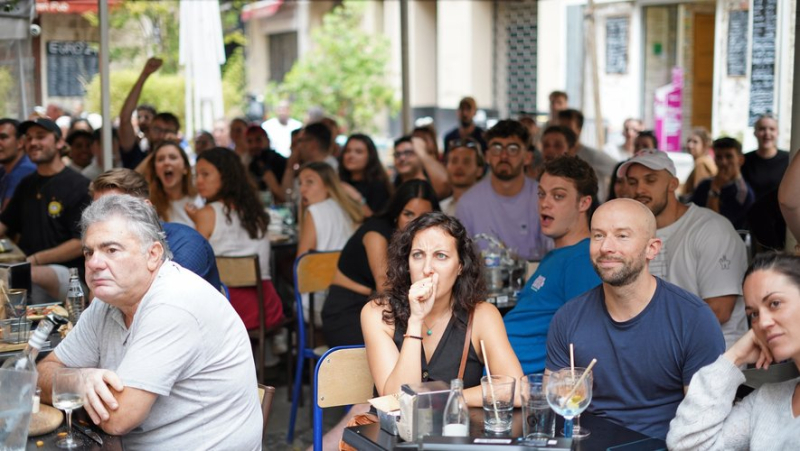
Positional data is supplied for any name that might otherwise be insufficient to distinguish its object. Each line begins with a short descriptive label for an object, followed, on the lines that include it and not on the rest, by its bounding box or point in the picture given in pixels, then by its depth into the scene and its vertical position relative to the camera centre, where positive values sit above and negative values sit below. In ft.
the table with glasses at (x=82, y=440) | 8.93 -2.92
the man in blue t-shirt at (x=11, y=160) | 25.20 -0.74
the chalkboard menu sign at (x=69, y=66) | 71.61 +5.01
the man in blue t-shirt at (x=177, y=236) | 14.19 -1.57
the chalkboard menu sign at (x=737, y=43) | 44.22 +3.81
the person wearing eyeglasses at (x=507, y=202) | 20.06 -1.58
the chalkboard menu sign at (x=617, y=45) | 50.67 +4.36
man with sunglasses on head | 23.36 -1.00
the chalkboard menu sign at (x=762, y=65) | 37.83 +2.47
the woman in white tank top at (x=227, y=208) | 19.98 -1.62
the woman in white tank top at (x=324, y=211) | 20.71 -1.80
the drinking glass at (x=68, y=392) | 8.98 -2.44
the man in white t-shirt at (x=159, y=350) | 8.97 -2.14
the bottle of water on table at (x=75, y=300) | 13.97 -2.46
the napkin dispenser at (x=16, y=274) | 14.89 -2.23
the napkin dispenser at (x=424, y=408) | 8.63 -2.53
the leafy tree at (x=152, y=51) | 65.57 +5.78
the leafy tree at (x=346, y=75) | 64.69 +3.70
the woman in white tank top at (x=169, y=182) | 21.21 -1.13
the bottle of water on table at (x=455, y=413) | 8.70 -2.59
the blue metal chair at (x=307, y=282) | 17.85 -2.90
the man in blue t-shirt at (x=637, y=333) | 10.23 -2.23
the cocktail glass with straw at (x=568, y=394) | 8.80 -2.44
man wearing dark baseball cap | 20.34 -1.65
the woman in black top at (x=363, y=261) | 16.65 -2.32
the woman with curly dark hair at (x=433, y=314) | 10.73 -2.16
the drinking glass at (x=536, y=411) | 8.82 -2.61
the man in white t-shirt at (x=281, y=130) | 49.44 -0.01
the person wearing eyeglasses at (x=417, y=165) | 25.43 -0.99
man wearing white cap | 14.28 -1.87
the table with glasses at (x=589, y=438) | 8.86 -2.93
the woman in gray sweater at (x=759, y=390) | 8.09 -2.38
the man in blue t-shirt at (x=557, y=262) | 13.17 -1.87
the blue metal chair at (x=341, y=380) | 11.55 -3.05
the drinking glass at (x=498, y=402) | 9.07 -2.59
